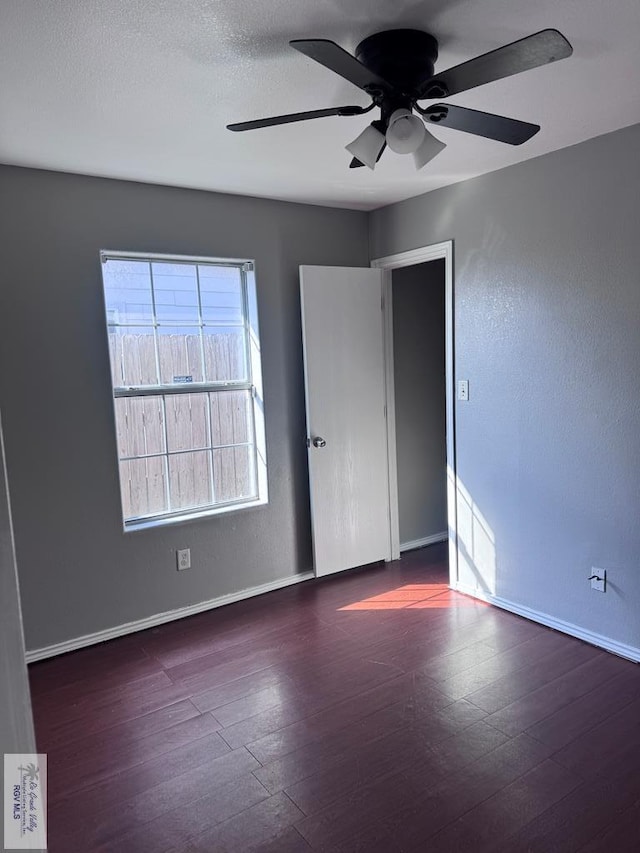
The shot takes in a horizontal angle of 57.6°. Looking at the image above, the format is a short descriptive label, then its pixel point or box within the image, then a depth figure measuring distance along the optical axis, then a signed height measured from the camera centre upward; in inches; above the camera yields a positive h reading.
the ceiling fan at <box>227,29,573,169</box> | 60.0 +30.2
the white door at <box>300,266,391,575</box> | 146.7 -13.6
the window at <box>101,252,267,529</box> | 126.0 -3.7
